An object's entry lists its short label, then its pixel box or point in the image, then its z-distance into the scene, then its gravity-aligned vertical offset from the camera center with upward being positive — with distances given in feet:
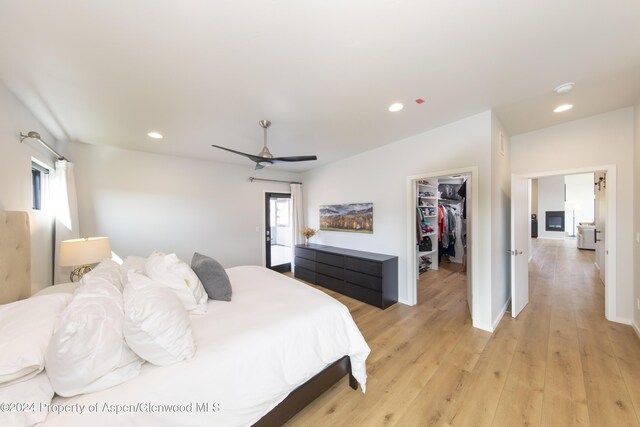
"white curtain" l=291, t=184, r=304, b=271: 17.28 -0.28
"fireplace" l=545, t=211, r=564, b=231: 28.45 -1.54
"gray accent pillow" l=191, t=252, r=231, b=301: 6.22 -1.88
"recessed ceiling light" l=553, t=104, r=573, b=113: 7.89 +3.67
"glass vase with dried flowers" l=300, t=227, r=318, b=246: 15.83 -1.47
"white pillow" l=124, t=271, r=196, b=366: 3.53 -1.89
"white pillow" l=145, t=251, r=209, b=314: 5.40 -1.63
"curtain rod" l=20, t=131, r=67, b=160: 6.47 +2.34
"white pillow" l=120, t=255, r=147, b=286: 5.62 -1.49
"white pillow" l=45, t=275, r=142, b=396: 2.96 -1.88
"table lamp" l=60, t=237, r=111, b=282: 7.36 -1.22
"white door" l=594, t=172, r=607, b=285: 13.37 -0.92
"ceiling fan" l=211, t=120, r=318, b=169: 8.25 +2.04
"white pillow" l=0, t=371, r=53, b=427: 2.56 -2.28
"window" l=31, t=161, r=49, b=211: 8.32 +1.26
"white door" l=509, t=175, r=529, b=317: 9.29 -1.68
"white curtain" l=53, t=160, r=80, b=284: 9.14 +0.14
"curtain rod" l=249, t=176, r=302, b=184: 15.63 +2.42
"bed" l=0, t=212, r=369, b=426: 3.14 -2.69
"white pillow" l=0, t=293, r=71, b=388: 2.81 -1.68
